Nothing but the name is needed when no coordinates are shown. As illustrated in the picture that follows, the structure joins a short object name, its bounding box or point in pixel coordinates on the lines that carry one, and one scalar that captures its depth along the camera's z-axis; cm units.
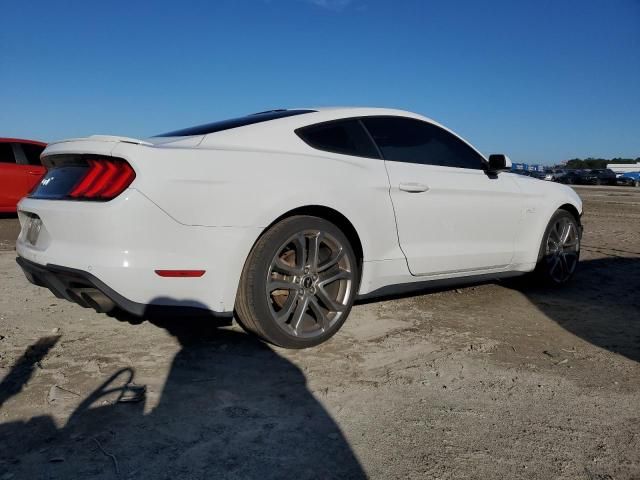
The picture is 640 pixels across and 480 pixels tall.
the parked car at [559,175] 4491
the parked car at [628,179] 4566
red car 962
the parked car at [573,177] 4578
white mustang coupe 273
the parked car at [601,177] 4425
